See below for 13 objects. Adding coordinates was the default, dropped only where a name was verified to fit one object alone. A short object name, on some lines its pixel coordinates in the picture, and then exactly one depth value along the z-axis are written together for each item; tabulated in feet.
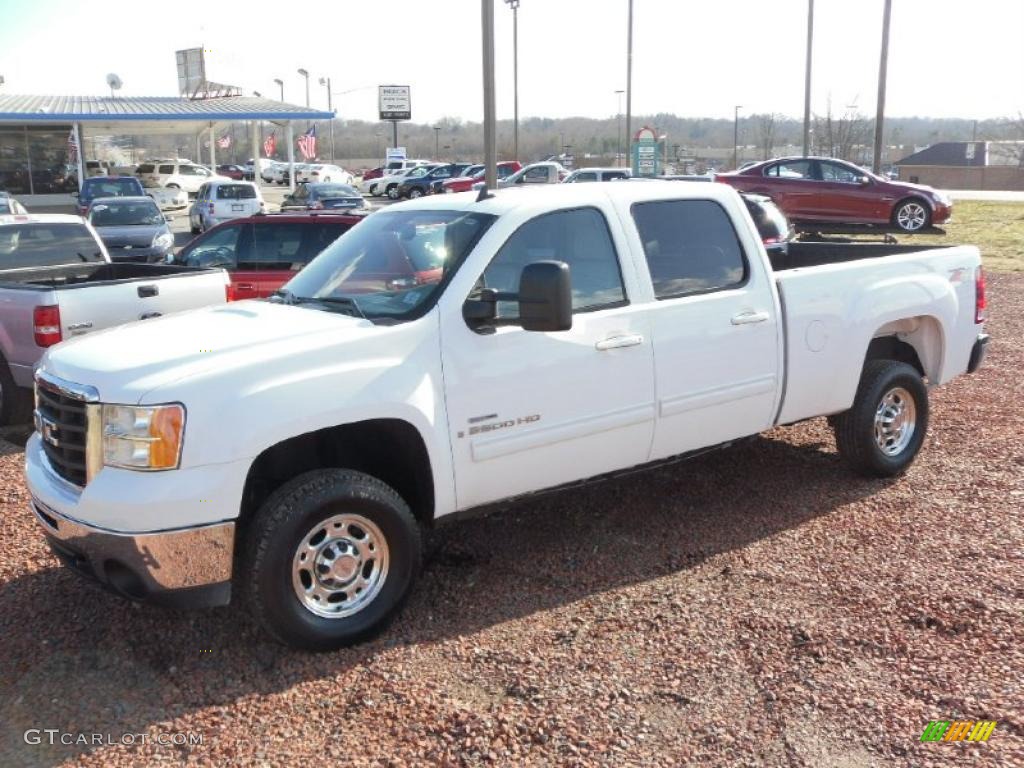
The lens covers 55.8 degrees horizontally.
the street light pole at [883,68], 88.17
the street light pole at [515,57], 147.54
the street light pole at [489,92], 40.09
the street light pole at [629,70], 116.88
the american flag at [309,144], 169.27
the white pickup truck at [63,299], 22.90
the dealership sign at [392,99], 224.74
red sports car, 69.82
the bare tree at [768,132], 253.65
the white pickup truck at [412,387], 12.04
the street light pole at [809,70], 110.83
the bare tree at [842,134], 186.29
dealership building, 124.47
